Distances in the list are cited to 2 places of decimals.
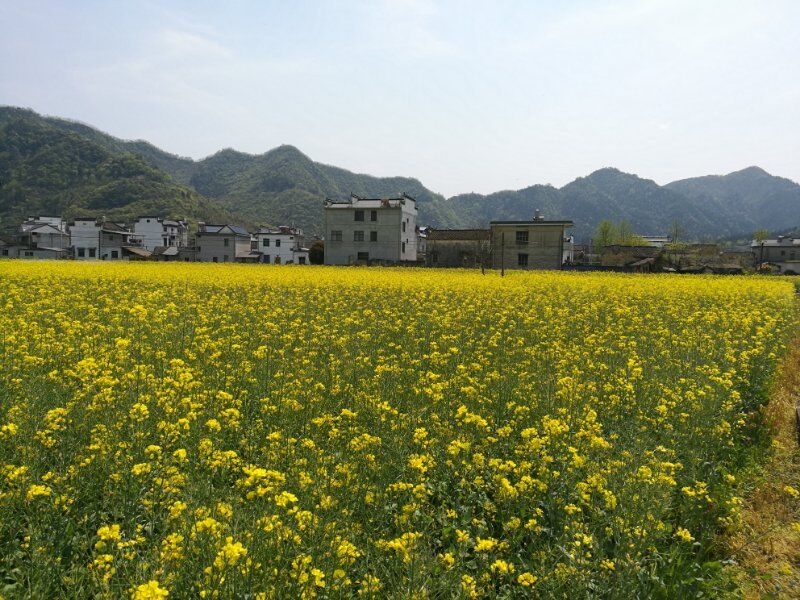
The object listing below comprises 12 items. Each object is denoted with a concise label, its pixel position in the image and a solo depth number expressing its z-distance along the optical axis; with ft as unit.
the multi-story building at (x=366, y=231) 202.49
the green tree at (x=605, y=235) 400.61
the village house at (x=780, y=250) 315.78
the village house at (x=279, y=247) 294.66
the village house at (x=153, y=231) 303.07
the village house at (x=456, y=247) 190.08
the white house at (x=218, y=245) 269.85
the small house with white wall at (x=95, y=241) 265.95
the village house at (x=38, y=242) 245.86
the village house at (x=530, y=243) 179.22
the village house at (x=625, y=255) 219.00
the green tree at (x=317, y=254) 215.51
